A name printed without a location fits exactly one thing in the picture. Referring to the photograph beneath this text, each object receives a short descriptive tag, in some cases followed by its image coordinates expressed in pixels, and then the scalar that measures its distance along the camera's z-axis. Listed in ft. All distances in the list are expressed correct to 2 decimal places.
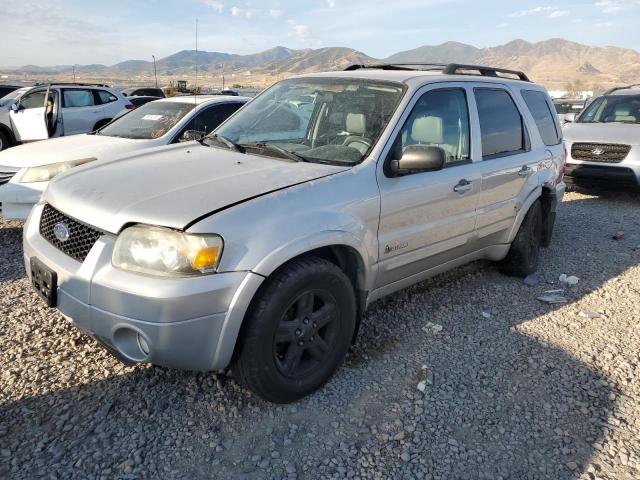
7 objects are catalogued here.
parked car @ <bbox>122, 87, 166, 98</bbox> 72.28
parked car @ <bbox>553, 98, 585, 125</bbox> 54.85
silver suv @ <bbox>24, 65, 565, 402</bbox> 7.61
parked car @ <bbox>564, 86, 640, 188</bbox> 26.76
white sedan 16.61
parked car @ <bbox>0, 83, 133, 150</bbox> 31.55
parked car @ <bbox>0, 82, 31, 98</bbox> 49.29
